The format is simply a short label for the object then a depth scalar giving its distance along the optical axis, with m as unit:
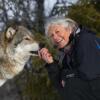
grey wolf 5.47
